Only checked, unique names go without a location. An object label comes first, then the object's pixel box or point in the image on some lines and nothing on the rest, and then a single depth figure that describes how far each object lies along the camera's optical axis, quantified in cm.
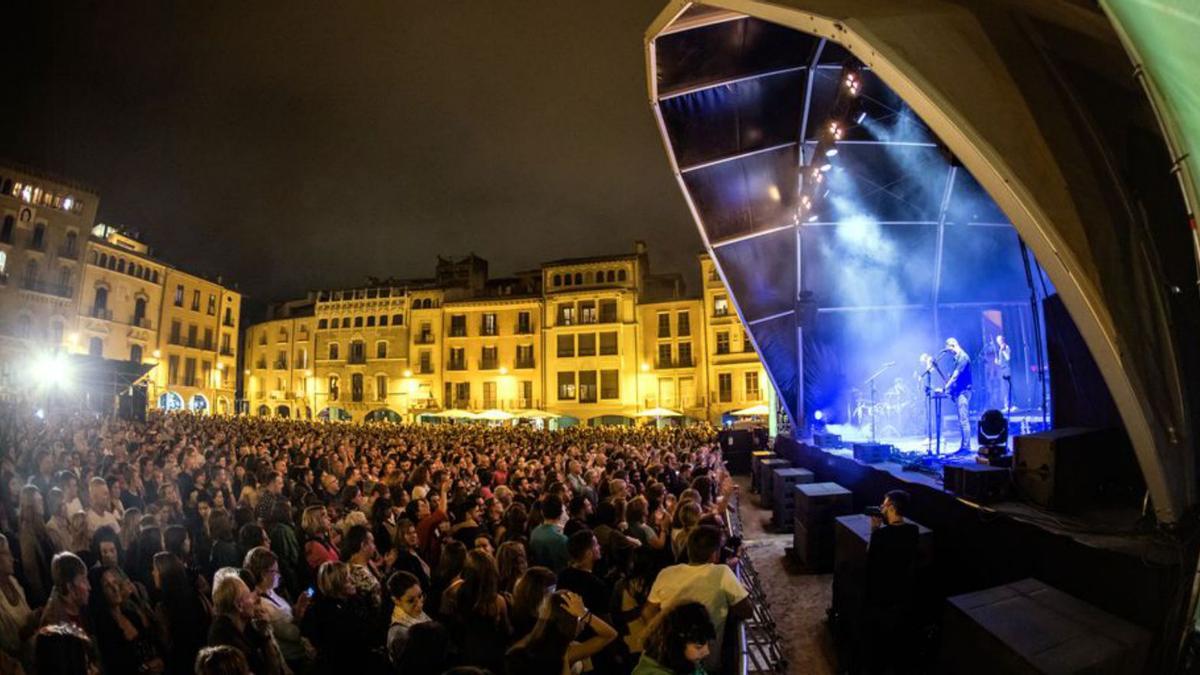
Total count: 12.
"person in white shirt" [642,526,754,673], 362
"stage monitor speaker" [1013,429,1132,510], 543
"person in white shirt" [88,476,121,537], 678
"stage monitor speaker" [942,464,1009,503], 584
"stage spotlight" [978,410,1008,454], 697
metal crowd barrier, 563
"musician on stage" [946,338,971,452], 999
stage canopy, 453
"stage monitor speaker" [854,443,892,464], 927
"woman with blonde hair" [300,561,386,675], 361
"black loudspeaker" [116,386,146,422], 2818
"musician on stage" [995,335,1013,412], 1101
